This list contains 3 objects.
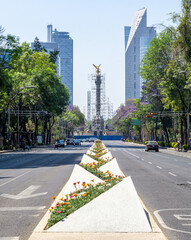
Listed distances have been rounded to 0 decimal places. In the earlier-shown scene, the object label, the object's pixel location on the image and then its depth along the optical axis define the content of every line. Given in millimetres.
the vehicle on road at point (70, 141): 96194
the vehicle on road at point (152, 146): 57438
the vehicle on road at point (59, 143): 67869
